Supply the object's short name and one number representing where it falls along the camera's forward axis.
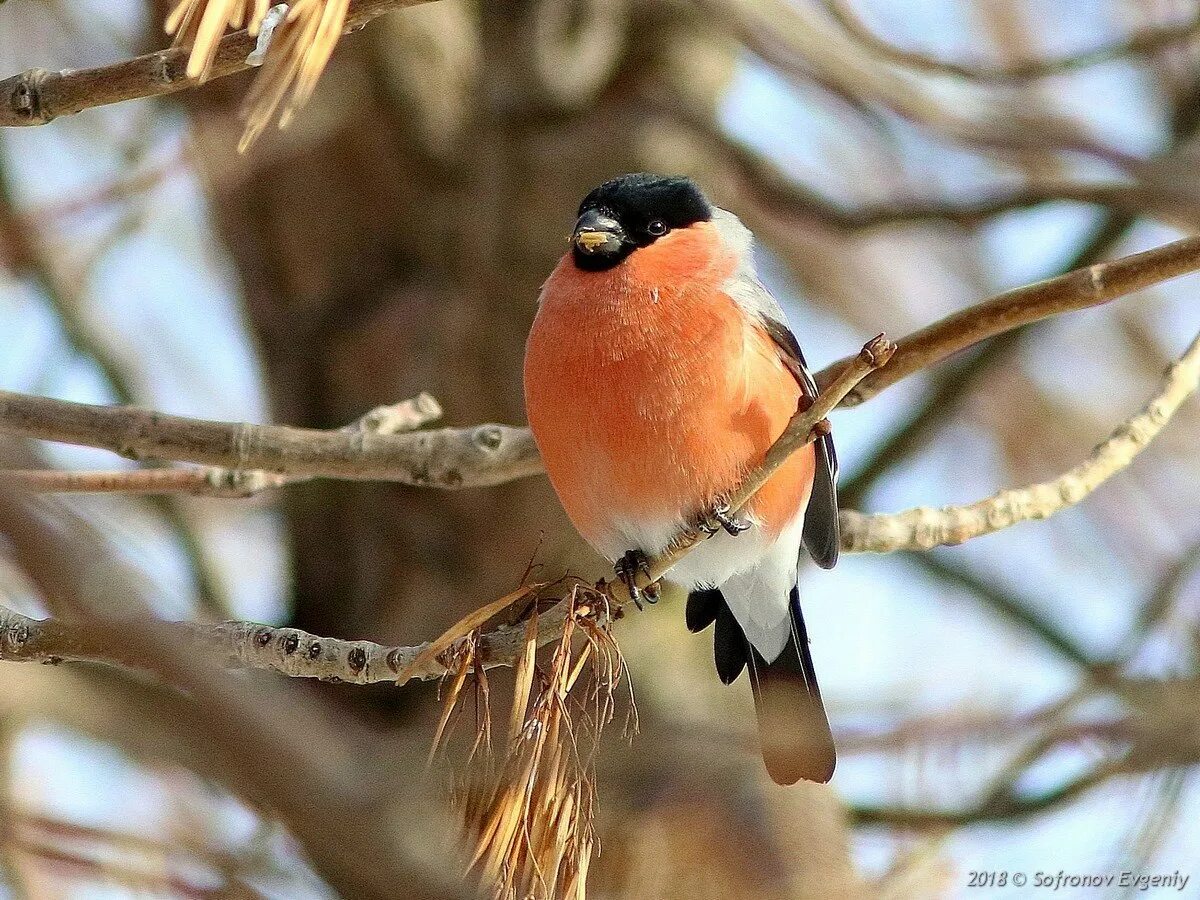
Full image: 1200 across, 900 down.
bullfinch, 5.02
